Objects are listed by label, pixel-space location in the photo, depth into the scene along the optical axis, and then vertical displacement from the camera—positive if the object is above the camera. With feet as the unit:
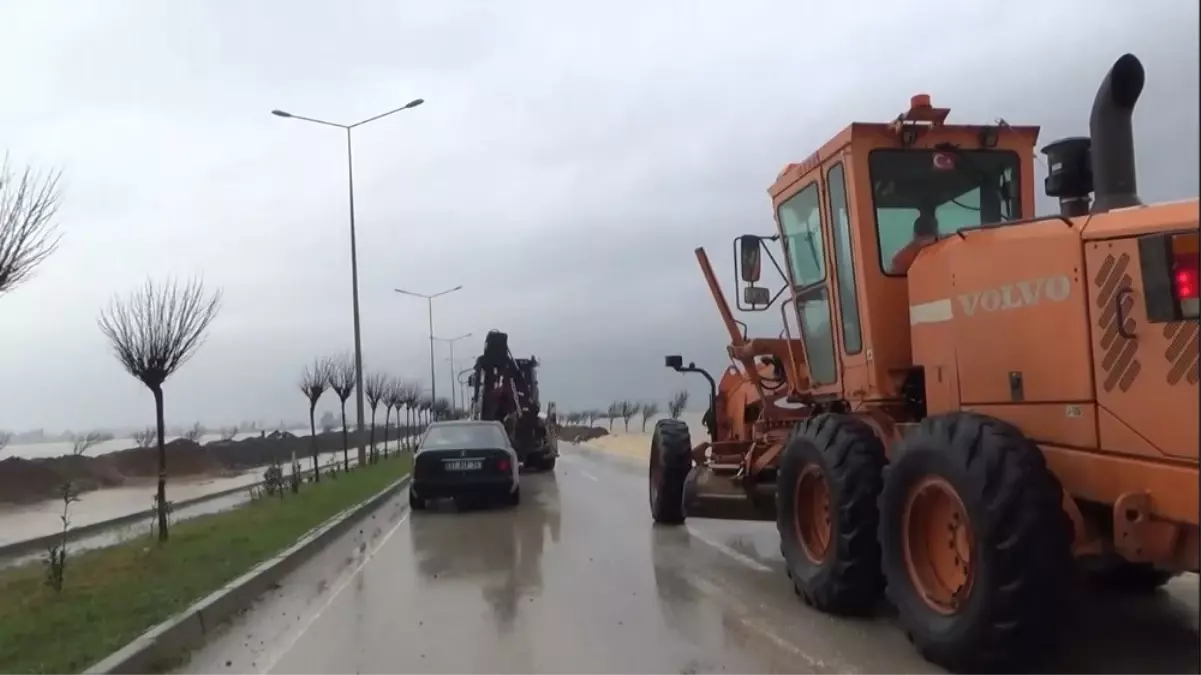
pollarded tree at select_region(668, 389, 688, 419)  183.89 -0.77
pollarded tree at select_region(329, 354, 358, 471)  97.17 +3.48
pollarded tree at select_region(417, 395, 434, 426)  187.85 +1.49
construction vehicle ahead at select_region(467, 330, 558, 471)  85.30 +1.16
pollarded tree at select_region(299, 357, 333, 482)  88.42 +2.89
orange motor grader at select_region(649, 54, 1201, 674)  14.83 +0.01
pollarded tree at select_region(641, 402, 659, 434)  243.83 -2.65
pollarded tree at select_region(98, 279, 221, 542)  41.68 +3.13
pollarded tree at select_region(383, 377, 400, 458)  139.03 +2.34
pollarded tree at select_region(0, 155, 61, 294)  26.94 +4.96
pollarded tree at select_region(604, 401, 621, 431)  254.68 -2.21
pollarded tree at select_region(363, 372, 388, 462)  126.12 +3.27
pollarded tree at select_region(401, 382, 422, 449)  155.74 +1.40
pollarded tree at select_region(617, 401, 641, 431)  247.50 -2.28
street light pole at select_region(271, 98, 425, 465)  87.40 +11.81
